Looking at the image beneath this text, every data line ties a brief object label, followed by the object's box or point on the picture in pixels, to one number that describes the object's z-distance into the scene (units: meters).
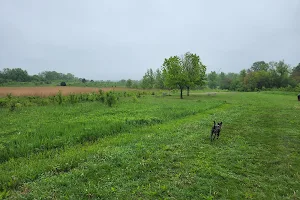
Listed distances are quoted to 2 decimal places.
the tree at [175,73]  32.81
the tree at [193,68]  34.98
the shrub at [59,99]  20.78
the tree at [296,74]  65.41
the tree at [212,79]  102.12
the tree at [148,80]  61.33
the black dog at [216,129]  8.11
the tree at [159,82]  63.59
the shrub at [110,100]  19.59
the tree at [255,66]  108.86
